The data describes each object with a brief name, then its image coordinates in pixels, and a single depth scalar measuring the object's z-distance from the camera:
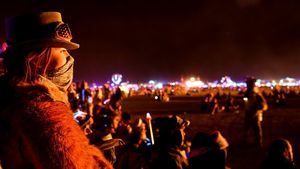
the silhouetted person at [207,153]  3.72
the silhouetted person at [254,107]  11.85
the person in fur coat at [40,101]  1.25
